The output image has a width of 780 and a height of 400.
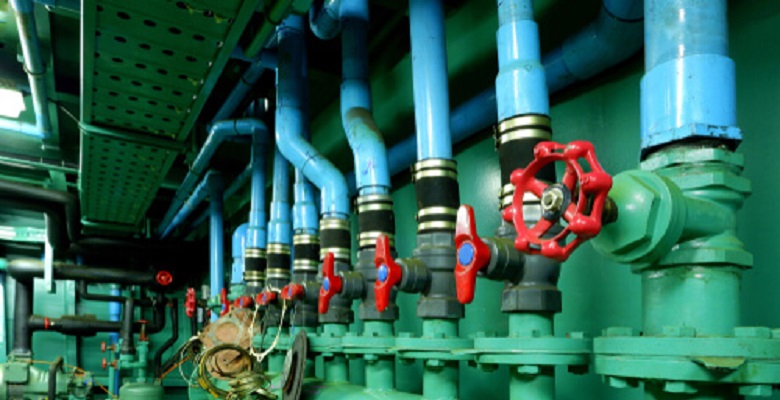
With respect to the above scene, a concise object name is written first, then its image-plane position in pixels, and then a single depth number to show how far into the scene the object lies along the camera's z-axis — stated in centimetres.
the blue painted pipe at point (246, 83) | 227
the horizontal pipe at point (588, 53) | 108
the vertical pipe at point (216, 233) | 351
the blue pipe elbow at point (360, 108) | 151
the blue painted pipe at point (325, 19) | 175
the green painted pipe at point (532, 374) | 88
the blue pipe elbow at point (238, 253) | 319
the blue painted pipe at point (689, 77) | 67
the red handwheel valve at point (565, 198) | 61
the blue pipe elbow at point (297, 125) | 175
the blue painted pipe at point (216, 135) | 279
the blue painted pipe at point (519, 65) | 94
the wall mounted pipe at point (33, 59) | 165
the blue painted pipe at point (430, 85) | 126
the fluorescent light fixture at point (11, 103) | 258
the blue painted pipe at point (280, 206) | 229
